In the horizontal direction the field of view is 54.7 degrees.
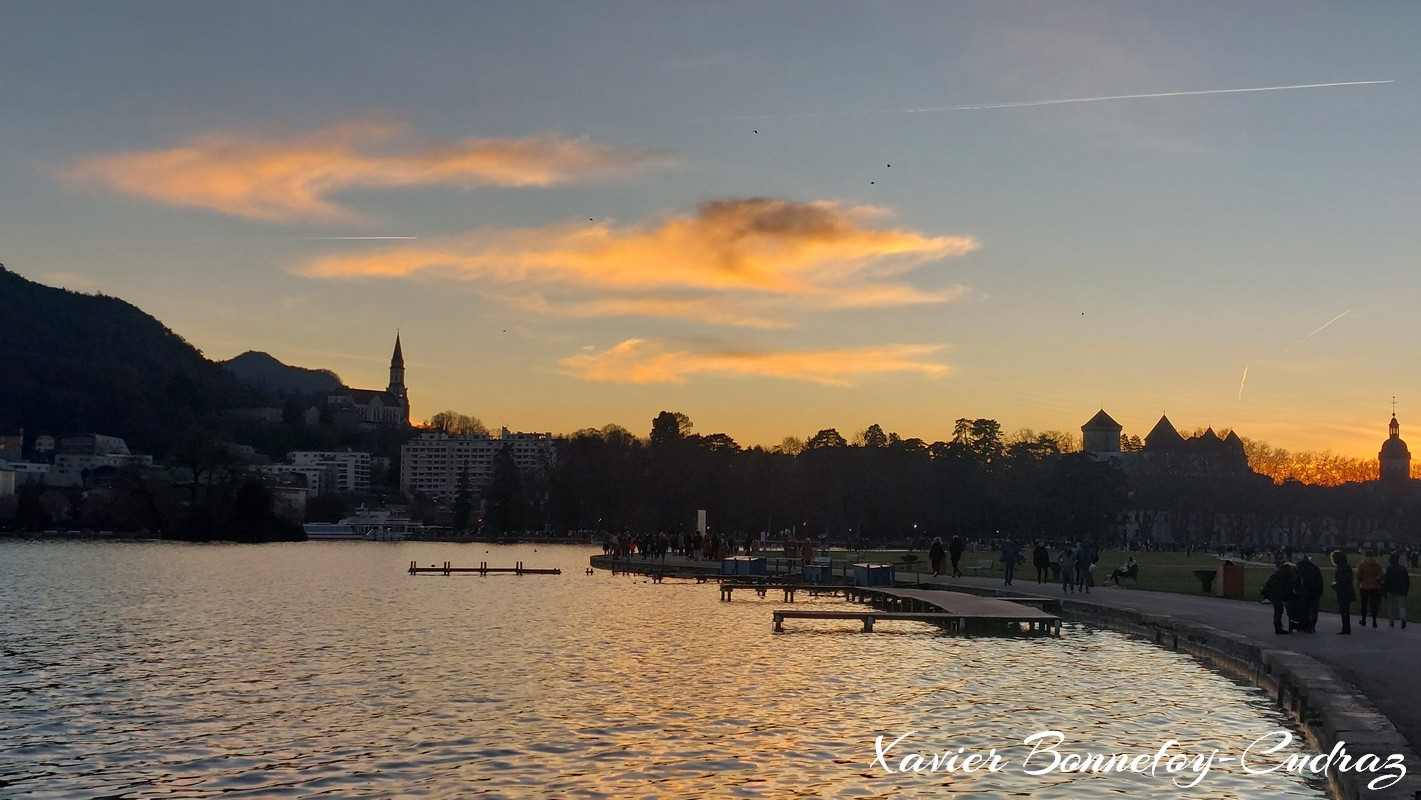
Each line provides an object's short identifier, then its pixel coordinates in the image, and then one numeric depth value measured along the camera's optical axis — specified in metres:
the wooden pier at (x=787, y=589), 58.81
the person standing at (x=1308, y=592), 30.09
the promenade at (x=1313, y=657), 17.23
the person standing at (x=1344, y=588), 29.47
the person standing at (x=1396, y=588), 31.62
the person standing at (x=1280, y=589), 29.86
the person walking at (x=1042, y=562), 54.16
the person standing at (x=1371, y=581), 31.61
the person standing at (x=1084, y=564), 48.38
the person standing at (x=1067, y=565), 49.47
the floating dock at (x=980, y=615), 39.50
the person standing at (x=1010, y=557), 51.93
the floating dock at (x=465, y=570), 83.38
